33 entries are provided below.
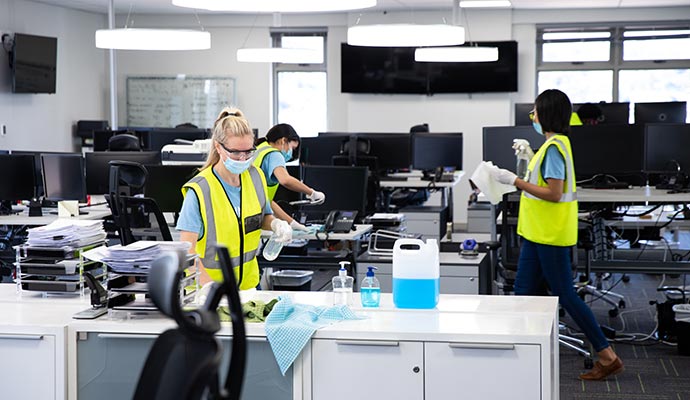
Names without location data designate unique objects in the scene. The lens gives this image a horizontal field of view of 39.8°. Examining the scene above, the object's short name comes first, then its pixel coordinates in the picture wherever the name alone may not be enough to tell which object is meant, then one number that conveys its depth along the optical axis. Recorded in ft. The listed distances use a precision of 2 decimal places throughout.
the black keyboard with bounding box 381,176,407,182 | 31.35
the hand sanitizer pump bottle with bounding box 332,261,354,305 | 10.87
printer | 22.59
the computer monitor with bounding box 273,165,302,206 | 20.94
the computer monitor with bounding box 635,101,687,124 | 28.12
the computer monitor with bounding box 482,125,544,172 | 23.06
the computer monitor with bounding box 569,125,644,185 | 22.39
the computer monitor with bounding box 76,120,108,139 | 40.34
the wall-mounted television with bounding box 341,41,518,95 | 40.16
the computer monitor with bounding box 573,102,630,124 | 28.43
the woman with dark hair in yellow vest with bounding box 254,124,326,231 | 19.42
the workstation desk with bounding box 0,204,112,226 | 21.34
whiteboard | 42.68
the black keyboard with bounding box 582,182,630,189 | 22.27
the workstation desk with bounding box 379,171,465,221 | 30.60
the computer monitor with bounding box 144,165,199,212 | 19.89
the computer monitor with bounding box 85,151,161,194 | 23.31
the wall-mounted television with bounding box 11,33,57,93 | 36.04
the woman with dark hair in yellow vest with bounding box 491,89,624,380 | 15.60
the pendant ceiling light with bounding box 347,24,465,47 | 17.46
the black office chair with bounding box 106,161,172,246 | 15.56
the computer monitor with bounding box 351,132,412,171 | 31.22
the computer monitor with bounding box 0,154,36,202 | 23.25
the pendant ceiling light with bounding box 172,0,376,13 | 11.56
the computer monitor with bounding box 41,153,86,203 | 23.25
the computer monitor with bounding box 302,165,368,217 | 20.88
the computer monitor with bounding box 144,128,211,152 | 28.94
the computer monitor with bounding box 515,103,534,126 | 29.51
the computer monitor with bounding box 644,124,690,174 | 22.11
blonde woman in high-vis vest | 11.35
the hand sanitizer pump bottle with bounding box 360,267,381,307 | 10.80
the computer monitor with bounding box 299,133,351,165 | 30.71
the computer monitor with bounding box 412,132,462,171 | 31.37
